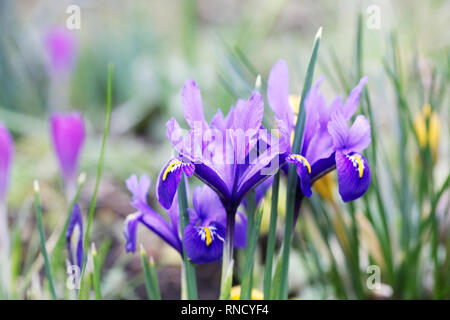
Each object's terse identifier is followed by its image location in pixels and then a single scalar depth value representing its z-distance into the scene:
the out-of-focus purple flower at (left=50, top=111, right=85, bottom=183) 0.50
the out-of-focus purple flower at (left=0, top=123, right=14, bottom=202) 0.47
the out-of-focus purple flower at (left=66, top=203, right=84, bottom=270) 0.42
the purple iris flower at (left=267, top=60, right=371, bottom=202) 0.38
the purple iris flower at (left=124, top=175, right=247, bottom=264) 0.40
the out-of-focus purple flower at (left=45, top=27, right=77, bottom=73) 0.80
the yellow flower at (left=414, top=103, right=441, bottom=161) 0.53
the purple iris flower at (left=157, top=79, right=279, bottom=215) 0.38
